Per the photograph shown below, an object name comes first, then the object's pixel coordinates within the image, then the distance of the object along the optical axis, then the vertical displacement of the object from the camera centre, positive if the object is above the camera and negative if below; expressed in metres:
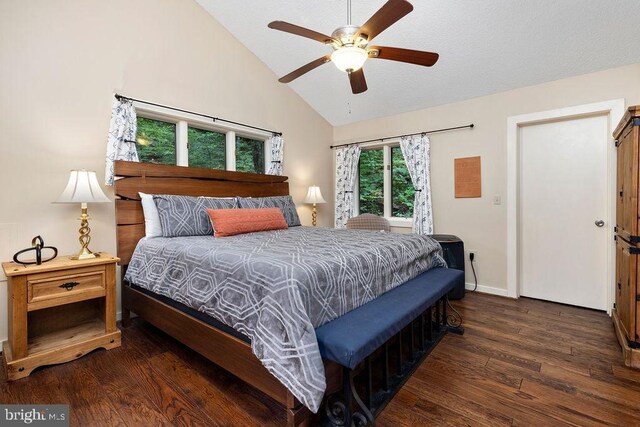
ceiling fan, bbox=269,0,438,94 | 1.73 +1.10
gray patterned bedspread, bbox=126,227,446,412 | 1.30 -0.38
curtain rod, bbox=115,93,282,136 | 2.72 +1.09
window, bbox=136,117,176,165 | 3.02 +0.76
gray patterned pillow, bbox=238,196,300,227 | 3.26 +0.10
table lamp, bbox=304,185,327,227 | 4.41 +0.24
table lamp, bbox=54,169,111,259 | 2.21 +0.15
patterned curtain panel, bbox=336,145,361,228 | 4.73 +0.54
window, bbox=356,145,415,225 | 4.44 +0.44
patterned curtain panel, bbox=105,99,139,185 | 2.65 +0.72
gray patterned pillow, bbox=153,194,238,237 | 2.61 -0.01
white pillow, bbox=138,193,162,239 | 2.62 -0.04
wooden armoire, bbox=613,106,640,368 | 1.96 -0.20
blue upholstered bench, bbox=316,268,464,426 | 1.31 -0.56
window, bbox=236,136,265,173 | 3.87 +0.78
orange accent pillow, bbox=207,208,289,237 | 2.68 -0.07
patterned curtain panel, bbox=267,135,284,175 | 4.07 +0.82
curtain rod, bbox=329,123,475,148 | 3.68 +1.08
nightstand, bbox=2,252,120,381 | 1.91 -0.74
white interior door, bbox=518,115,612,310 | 3.02 +0.01
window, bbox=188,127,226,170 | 3.40 +0.77
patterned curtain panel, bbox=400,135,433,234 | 3.97 +0.47
